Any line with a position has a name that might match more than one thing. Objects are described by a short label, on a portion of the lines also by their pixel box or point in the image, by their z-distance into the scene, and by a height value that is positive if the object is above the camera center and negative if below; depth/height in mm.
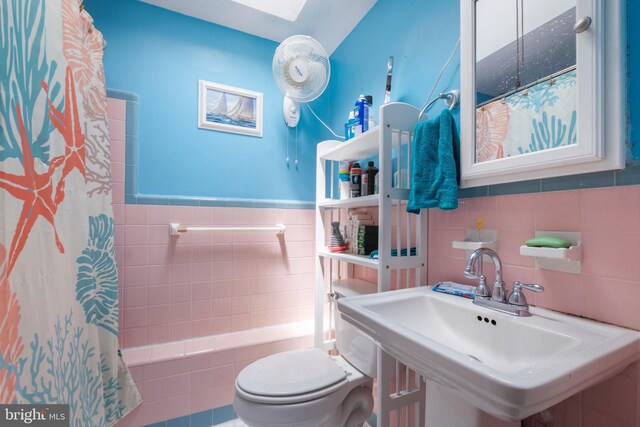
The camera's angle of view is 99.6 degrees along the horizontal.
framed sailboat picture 1680 +699
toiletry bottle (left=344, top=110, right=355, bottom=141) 1431 +487
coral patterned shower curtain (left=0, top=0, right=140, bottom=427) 610 -1
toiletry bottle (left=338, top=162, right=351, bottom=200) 1461 +186
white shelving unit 1046 -83
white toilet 1008 -676
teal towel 932 +195
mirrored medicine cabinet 636 +359
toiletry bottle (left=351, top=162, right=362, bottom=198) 1389 +192
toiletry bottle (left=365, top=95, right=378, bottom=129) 1432 +562
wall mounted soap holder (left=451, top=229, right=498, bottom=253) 880 -79
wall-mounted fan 1504 +848
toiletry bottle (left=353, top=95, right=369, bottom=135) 1375 +521
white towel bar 1556 -67
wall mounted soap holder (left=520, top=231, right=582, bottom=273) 682 -94
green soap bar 707 -66
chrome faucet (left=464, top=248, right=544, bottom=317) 742 -219
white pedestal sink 435 -284
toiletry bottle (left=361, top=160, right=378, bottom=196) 1329 +185
